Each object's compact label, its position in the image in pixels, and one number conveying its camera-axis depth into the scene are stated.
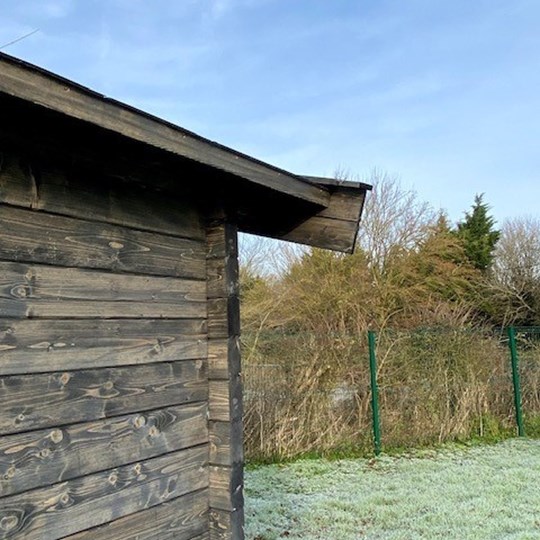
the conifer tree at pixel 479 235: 15.98
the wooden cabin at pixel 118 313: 1.47
